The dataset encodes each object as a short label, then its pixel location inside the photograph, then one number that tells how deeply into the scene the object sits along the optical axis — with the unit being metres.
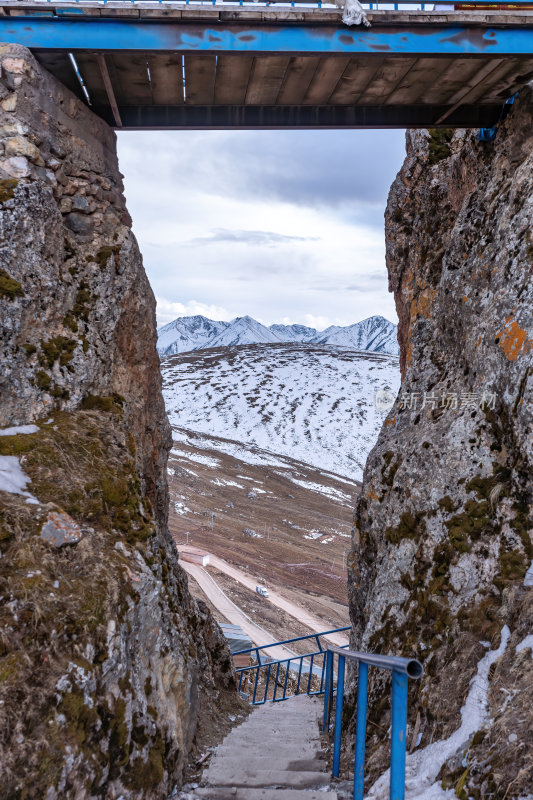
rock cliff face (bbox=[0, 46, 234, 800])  3.89
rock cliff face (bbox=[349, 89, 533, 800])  4.70
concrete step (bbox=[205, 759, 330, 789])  5.00
